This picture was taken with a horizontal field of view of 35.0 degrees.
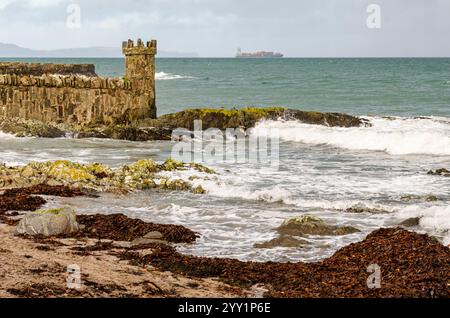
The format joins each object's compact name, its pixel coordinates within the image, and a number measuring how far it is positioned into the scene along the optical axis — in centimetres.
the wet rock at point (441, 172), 1986
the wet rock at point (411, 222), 1327
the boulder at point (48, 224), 1158
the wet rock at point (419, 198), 1592
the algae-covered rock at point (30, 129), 2862
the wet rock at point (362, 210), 1455
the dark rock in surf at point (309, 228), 1223
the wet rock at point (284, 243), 1149
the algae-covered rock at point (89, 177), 1688
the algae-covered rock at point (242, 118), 3159
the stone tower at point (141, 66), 3008
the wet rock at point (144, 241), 1141
